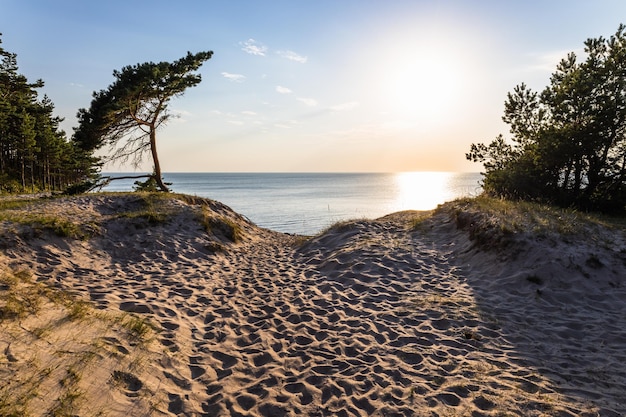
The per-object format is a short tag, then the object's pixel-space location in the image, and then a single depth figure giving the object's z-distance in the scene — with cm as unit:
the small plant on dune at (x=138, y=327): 601
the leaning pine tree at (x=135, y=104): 1866
